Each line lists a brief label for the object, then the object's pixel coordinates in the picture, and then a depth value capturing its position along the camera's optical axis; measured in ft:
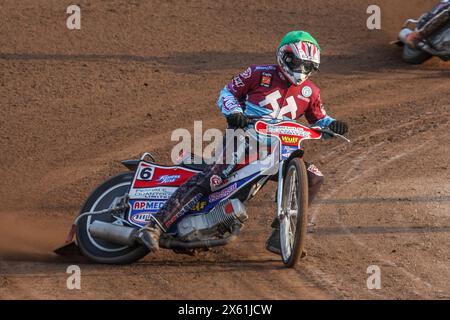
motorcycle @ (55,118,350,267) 52.85
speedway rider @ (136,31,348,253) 54.70
